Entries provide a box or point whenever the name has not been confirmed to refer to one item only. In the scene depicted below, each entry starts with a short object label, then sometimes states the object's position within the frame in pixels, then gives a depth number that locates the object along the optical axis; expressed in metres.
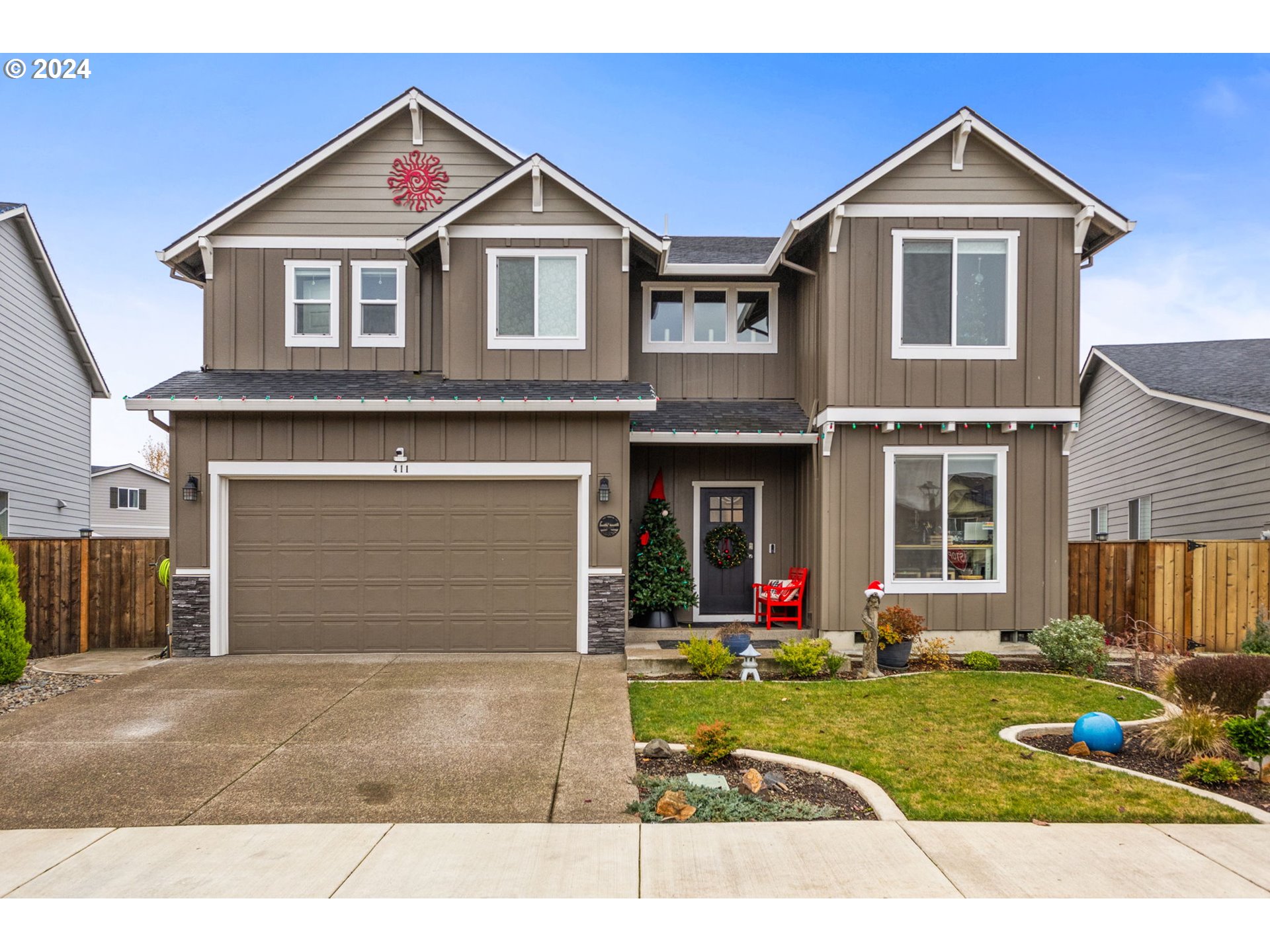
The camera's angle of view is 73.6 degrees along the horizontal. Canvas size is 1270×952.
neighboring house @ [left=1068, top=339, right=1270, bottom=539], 12.91
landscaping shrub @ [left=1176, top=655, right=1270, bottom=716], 6.77
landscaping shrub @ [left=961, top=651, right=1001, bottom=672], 9.84
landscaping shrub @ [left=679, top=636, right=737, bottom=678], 9.30
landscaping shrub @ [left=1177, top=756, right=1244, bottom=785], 5.86
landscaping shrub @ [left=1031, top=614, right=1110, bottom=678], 9.51
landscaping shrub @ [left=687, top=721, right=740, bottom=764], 6.19
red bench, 11.86
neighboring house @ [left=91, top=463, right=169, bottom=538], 26.03
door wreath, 12.60
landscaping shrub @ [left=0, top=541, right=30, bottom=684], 9.28
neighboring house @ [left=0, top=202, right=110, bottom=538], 15.51
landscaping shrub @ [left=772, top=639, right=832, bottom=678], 9.36
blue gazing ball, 6.59
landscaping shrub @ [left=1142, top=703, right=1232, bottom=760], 6.39
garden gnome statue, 9.55
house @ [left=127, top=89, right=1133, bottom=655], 10.80
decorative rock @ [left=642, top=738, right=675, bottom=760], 6.53
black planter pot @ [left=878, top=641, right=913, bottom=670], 9.91
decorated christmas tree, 11.58
